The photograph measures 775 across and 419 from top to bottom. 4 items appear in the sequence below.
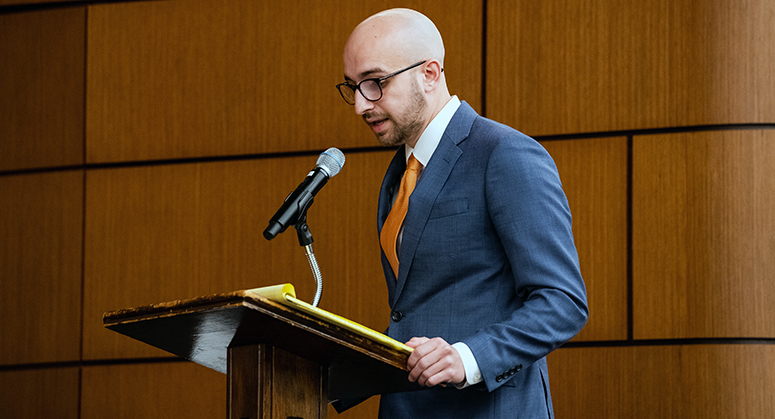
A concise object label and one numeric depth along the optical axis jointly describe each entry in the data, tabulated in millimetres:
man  4903
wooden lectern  4707
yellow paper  4689
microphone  4931
